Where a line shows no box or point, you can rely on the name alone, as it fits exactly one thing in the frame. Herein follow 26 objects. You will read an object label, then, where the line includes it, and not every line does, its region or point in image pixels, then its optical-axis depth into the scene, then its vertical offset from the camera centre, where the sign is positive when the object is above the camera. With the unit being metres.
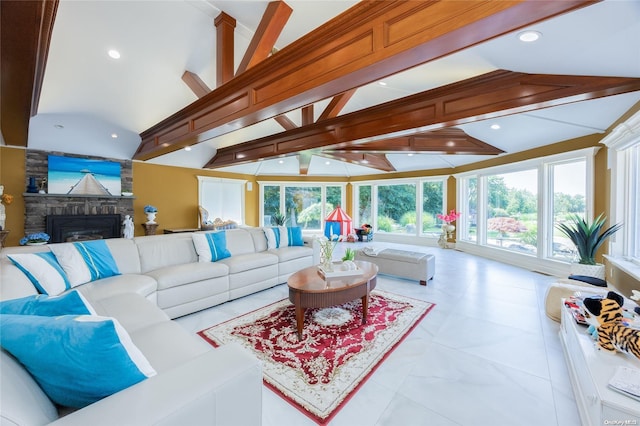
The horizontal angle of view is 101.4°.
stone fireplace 4.81 +0.08
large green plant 3.47 -0.34
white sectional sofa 0.84 -0.70
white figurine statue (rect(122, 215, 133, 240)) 5.72 -0.37
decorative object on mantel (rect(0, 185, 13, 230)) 4.30 +0.12
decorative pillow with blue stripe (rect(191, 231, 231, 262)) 3.69 -0.52
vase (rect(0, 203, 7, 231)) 4.28 -0.11
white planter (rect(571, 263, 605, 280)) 3.44 -0.76
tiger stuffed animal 1.60 -0.76
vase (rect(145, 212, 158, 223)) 6.10 -0.16
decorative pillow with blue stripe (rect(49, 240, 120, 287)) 2.58 -0.53
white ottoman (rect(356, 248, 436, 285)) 4.12 -0.83
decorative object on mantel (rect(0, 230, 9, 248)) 4.27 -0.43
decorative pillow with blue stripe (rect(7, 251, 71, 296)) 2.21 -0.55
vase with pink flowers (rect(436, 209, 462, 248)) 7.09 -0.40
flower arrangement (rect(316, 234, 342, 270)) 3.24 -0.54
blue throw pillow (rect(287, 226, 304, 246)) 4.88 -0.47
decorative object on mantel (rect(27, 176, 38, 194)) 4.77 +0.42
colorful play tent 8.48 -0.37
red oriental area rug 1.87 -1.24
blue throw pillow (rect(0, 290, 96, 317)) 1.17 -0.45
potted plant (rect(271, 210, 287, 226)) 8.70 -0.26
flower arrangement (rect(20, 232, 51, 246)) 4.21 -0.49
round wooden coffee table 2.60 -0.81
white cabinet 1.26 -0.92
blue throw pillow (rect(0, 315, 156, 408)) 0.88 -0.50
